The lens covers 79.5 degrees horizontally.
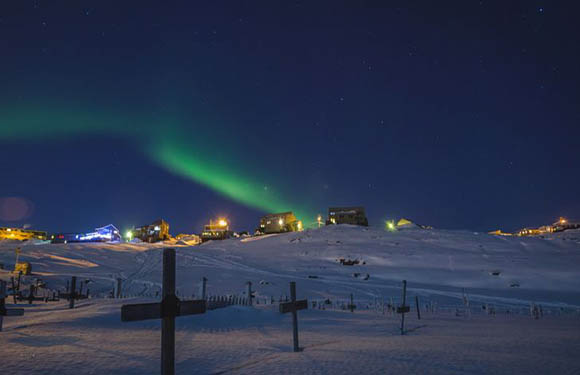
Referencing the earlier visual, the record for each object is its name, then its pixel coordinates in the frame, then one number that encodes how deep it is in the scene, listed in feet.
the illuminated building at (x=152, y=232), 398.01
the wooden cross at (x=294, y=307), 31.60
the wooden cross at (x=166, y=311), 16.93
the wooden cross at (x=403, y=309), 44.32
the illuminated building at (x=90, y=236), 349.70
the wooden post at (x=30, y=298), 75.13
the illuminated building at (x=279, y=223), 363.35
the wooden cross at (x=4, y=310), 29.30
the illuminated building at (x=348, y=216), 340.18
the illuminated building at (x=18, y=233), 367.86
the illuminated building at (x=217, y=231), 338.13
